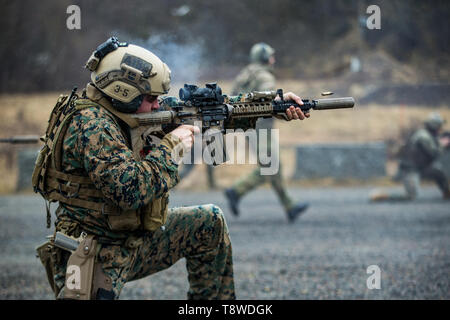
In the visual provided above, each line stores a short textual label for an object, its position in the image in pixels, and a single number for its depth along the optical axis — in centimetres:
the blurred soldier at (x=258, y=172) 1520
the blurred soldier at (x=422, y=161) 1977
